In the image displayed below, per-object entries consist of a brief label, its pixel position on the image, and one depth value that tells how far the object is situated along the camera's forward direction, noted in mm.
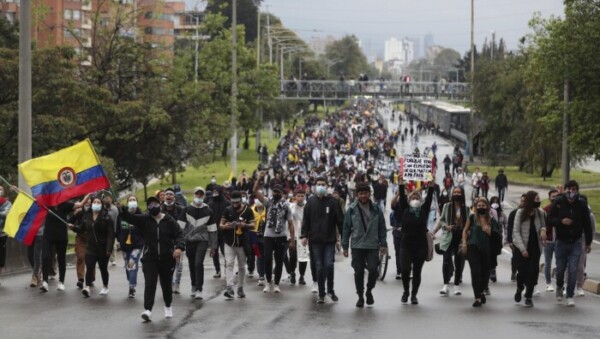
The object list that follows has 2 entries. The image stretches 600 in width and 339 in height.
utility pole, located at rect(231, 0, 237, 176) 51688
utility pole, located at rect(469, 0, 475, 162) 82625
